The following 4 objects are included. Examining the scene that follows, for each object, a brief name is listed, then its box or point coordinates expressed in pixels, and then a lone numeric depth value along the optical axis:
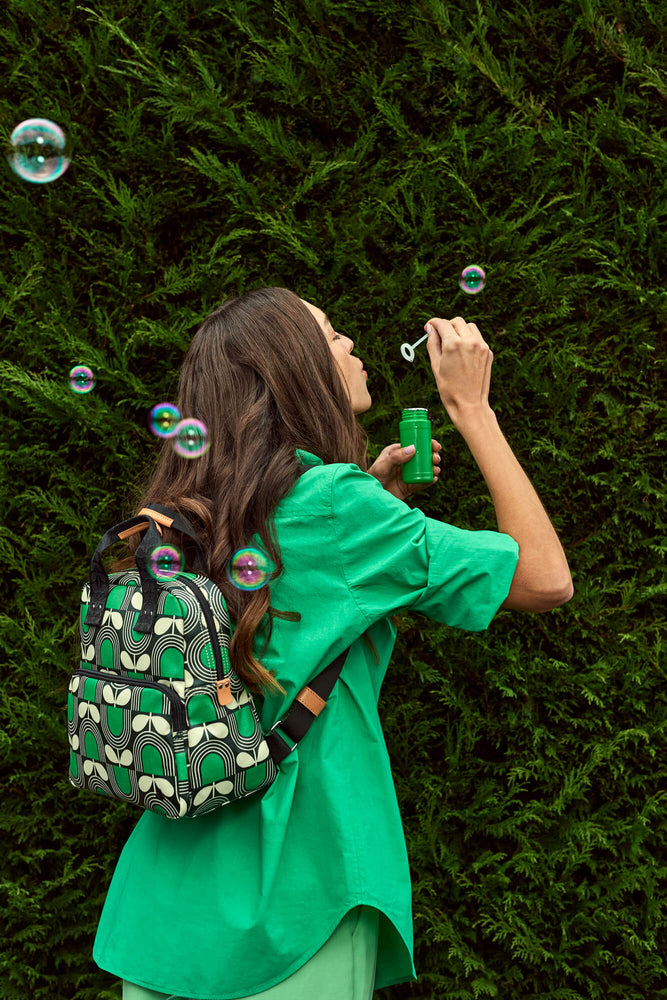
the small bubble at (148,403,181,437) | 1.93
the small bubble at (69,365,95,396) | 2.87
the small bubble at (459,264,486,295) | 2.81
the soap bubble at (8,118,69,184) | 2.75
